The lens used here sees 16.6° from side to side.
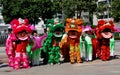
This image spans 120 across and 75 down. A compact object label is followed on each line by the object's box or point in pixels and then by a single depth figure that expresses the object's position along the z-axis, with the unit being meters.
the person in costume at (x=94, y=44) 19.14
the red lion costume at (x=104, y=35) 18.48
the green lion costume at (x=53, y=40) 17.23
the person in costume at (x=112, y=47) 20.70
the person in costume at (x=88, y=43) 18.72
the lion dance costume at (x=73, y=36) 17.52
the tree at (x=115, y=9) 54.89
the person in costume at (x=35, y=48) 17.30
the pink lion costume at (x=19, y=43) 16.57
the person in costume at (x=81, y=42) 18.92
